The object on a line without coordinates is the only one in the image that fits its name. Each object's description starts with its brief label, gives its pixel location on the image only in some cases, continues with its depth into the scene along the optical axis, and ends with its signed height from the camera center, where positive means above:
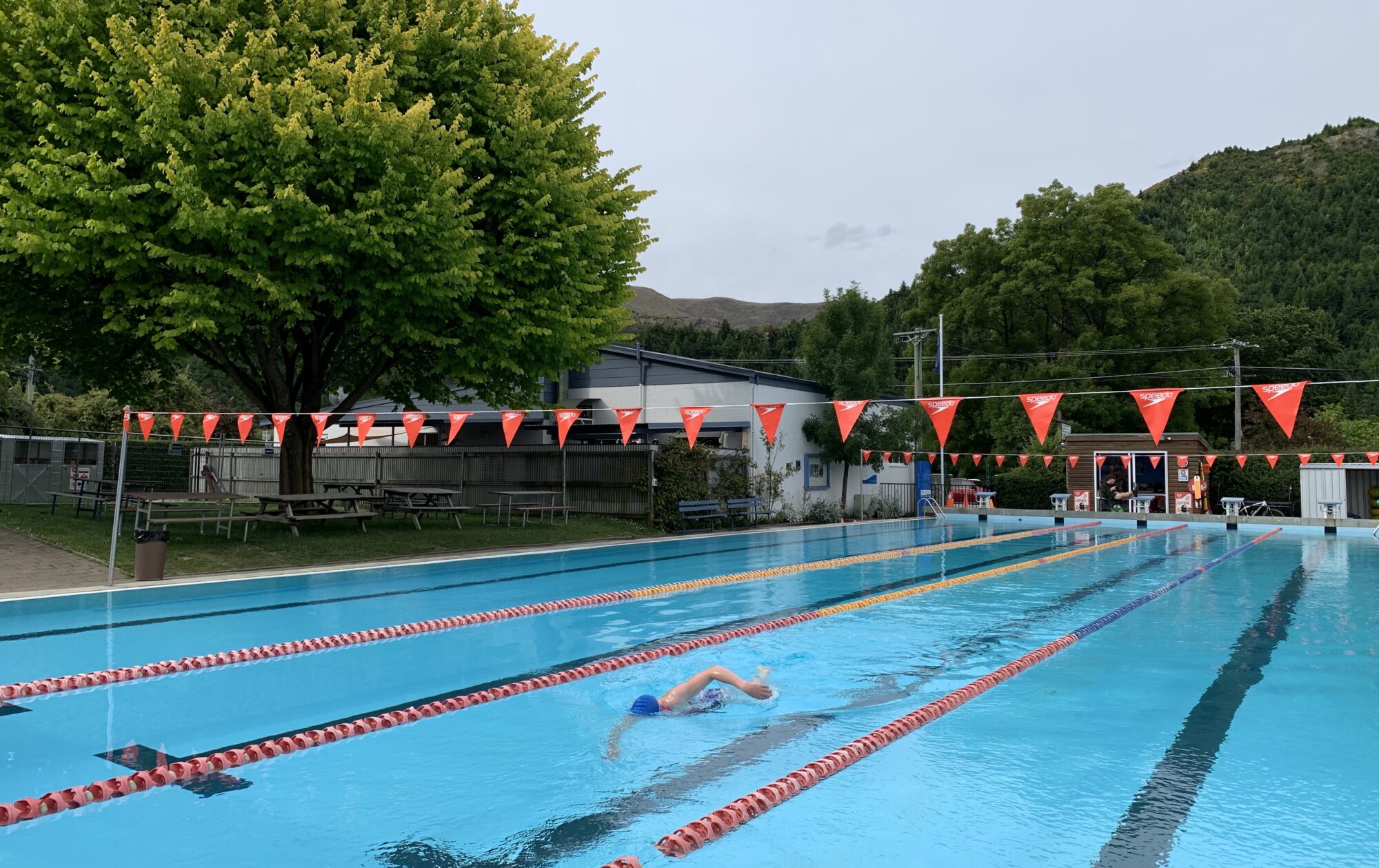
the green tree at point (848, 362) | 26.64 +3.63
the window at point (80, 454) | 24.83 +0.16
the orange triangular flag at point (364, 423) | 16.16 +0.82
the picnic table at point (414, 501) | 18.88 -0.74
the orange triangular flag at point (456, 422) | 16.62 +0.92
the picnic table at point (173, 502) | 14.75 -0.69
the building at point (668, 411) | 25.67 +1.97
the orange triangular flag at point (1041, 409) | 14.30 +1.27
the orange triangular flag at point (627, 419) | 17.77 +1.15
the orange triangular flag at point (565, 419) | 17.08 +1.07
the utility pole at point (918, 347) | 33.59 +5.14
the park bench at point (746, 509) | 22.88 -0.78
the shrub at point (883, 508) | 29.34 -0.83
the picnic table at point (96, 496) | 17.47 -0.69
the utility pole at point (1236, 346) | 42.78 +7.10
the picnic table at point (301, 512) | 15.88 -0.85
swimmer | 6.54 -1.64
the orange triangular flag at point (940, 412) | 15.95 +1.30
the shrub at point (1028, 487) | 38.03 +0.02
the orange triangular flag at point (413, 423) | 16.45 +0.87
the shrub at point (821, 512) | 26.89 -0.91
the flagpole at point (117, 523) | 11.28 -0.77
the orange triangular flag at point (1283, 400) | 12.34 +1.31
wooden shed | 33.50 +0.88
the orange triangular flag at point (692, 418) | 17.30 +1.15
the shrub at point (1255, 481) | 34.72 +0.51
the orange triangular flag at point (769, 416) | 17.27 +1.23
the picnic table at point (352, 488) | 21.20 -0.51
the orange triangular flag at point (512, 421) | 16.28 +0.95
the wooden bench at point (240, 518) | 15.29 -0.94
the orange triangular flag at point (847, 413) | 16.27 +1.26
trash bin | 11.82 -1.24
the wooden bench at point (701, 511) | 21.77 -0.82
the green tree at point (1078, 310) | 42.78 +8.93
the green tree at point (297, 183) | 12.55 +4.24
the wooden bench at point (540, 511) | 20.27 -0.89
